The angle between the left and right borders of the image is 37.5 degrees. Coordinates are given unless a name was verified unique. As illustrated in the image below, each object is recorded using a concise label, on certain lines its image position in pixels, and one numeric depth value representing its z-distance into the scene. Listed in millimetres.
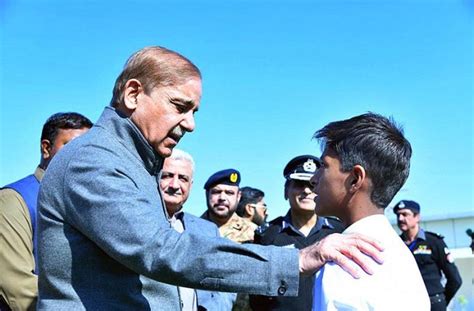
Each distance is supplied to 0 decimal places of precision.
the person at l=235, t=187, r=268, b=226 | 8906
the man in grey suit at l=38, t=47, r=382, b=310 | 2127
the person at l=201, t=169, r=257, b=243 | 6844
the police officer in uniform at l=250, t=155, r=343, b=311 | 5496
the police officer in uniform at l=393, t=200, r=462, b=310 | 9664
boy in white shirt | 2373
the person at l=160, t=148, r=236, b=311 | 4862
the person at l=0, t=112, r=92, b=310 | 3438
